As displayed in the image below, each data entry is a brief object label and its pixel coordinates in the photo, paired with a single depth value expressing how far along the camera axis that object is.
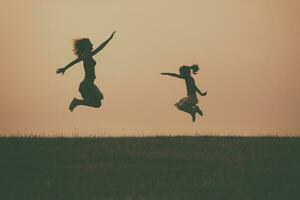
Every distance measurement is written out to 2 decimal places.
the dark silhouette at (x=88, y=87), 13.27
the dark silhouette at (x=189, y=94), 13.70
